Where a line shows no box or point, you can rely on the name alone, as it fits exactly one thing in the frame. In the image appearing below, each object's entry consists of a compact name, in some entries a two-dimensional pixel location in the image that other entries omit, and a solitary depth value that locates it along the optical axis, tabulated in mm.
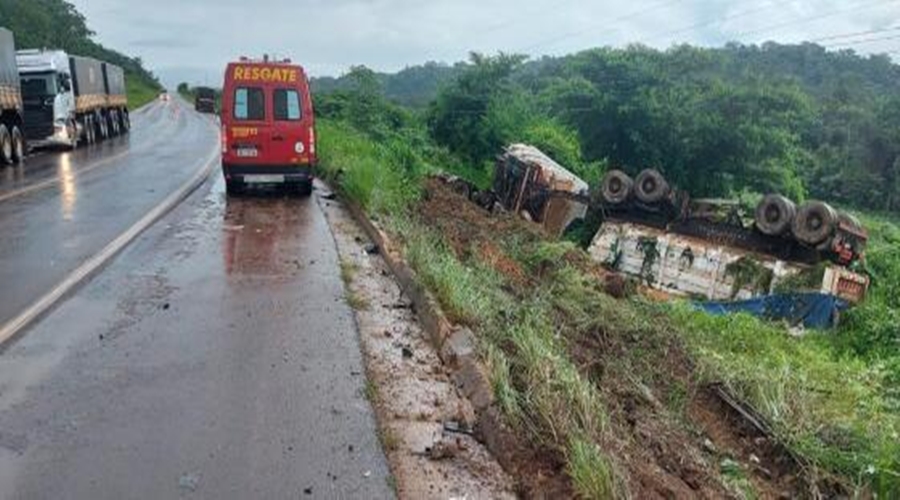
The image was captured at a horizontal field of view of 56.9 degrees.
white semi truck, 27688
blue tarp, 15070
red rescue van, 15344
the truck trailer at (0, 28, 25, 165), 22172
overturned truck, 17062
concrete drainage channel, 4590
